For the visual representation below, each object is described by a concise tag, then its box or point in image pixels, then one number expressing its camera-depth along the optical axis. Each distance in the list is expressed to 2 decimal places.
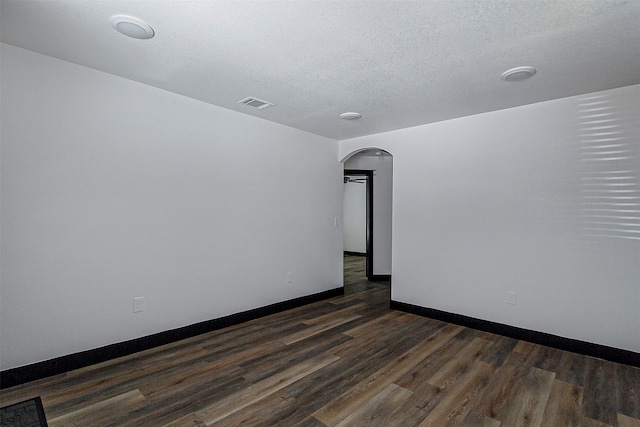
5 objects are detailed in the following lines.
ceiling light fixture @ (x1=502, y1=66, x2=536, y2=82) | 2.53
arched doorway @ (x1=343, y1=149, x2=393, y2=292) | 6.30
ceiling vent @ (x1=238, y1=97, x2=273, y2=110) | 3.36
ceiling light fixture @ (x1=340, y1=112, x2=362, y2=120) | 3.75
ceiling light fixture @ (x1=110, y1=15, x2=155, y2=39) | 1.94
